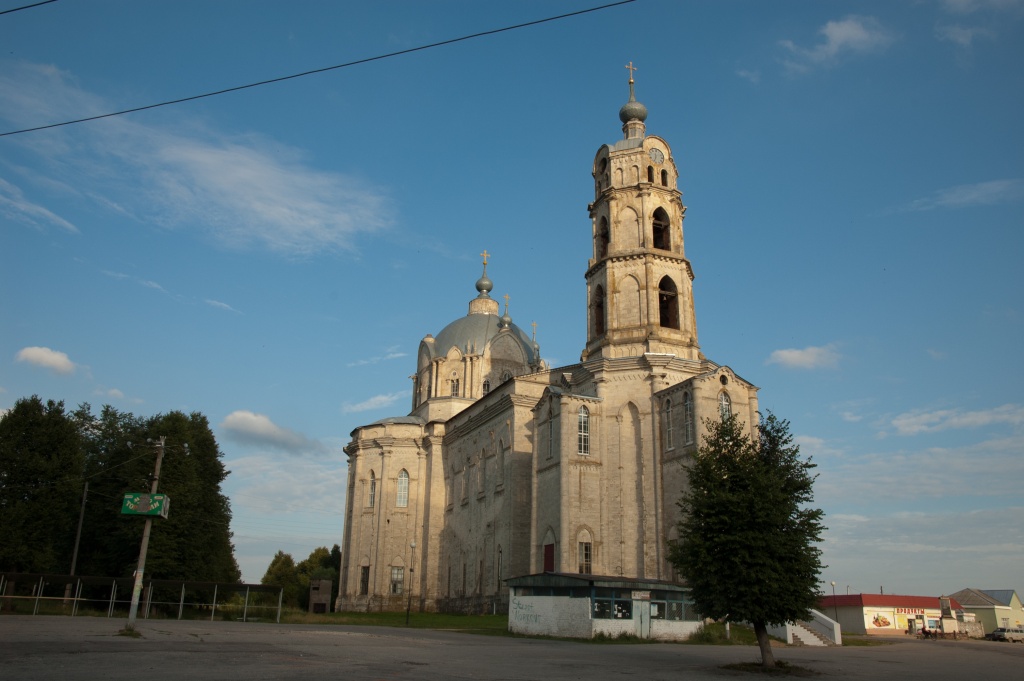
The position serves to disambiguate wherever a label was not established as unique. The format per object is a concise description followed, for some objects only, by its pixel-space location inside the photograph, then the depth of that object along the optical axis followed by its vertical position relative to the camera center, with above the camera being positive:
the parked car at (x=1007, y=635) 54.61 -2.44
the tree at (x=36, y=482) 43.59 +4.97
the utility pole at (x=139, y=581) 24.20 -0.13
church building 39.78 +7.65
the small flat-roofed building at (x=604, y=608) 27.95 -0.68
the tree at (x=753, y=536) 20.23 +1.39
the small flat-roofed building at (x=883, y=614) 62.62 -1.49
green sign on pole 25.14 +2.17
